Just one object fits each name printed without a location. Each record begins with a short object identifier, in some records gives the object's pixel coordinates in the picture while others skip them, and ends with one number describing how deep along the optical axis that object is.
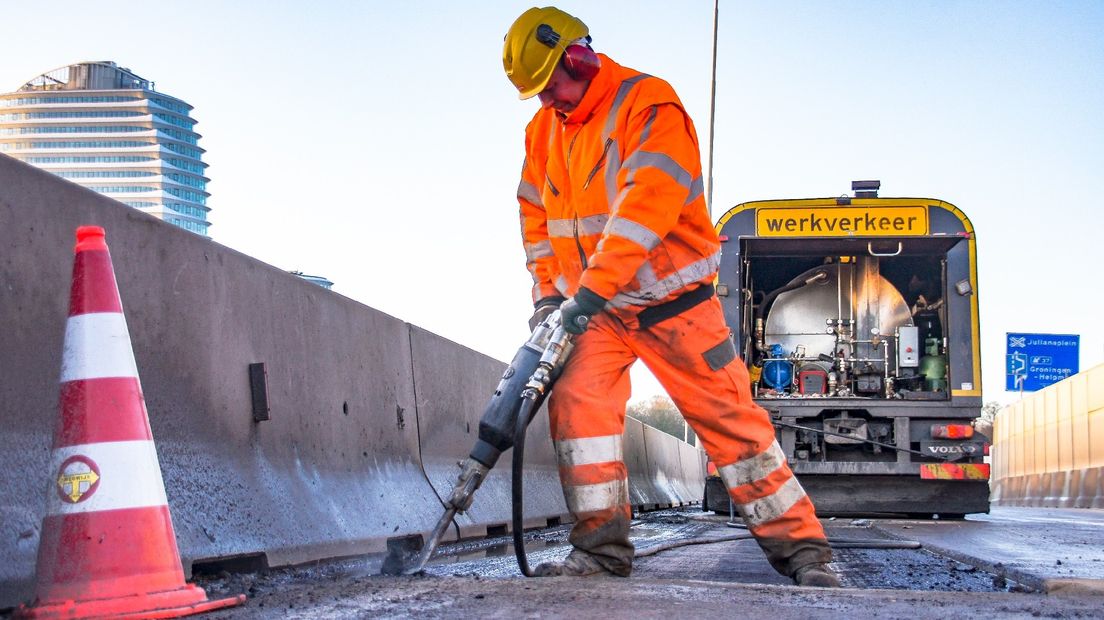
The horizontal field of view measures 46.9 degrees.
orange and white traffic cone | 2.90
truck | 11.55
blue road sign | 35.03
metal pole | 25.62
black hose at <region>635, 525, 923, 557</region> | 6.45
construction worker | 4.38
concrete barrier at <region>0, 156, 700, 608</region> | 3.29
